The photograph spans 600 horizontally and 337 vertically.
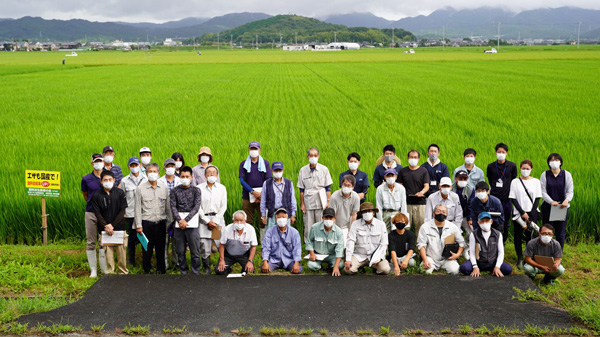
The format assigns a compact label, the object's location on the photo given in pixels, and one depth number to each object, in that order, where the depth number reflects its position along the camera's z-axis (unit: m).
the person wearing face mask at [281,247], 8.44
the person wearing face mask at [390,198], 8.92
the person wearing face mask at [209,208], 8.65
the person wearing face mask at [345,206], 8.96
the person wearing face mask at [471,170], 9.29
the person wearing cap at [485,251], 8.17
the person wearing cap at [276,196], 9.16
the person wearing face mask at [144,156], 9.30
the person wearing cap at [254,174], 9.57
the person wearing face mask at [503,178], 9.03
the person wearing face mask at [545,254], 7.83
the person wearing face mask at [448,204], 8.76
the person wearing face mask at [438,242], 8.38
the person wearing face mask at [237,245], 8.45
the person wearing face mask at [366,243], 8.31
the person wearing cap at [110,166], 8.89
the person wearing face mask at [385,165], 9.46
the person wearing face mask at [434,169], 9.61
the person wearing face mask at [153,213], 8.34
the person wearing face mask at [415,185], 9.32
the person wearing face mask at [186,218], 8.37
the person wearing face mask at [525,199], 8.66
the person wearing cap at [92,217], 8.38
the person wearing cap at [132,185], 8.65
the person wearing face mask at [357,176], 9.33
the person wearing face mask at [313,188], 9.41
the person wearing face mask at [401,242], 8.45
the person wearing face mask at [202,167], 9.53
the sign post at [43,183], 9.36
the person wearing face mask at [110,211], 8.17
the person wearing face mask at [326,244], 8.41
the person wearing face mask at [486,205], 8.41
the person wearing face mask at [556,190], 8.69
